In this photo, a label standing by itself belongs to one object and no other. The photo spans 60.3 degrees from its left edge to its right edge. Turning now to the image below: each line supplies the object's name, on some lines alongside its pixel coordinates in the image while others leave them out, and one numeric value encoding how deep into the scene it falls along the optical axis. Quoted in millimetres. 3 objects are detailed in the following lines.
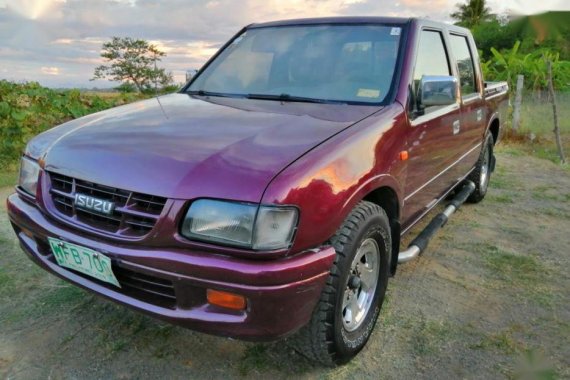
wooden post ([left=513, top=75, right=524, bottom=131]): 9626
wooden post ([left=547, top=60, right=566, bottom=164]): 7885
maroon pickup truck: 1926
